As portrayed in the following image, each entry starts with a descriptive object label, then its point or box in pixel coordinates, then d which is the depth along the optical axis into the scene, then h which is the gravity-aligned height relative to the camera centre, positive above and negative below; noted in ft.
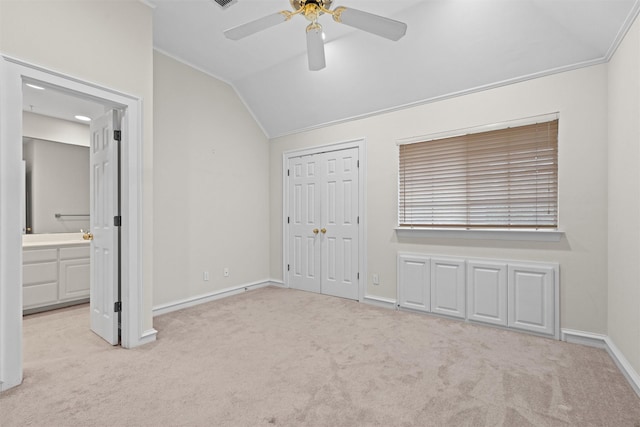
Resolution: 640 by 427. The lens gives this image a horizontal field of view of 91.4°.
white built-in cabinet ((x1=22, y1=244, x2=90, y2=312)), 11.74 -2.49
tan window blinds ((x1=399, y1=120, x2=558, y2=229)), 9.55 +1.14
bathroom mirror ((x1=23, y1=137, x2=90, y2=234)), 13.16 +1.16
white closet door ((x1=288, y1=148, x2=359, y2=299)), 13.74 -0.45
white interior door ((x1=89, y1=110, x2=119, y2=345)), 8.87 -0.40
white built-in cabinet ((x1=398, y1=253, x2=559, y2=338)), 9.39 -2.58
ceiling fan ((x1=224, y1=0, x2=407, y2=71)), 6.36 +4.02
